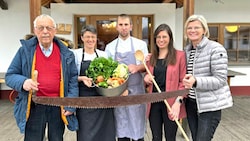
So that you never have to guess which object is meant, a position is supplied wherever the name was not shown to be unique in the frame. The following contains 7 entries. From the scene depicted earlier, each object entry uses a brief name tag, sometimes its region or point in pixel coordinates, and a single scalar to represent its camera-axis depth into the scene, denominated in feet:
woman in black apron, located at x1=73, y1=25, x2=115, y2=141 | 8.48
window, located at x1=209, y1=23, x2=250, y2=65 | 24.64
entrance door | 22.99
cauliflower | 7.75
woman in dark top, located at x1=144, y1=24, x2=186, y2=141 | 8.28
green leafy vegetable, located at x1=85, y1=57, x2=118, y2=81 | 7.77
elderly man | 7.27
